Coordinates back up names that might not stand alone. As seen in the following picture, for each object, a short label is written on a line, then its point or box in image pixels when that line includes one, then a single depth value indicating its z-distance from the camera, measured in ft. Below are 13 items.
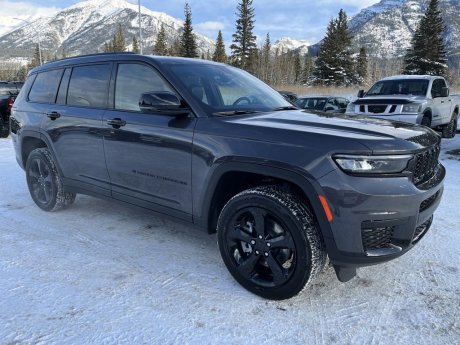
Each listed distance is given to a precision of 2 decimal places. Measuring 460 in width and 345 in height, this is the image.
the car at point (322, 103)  45.21
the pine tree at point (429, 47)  139.85
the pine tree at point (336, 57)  165.60
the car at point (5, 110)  39.01
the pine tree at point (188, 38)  169.27
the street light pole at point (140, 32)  88.30
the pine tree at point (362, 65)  198.29
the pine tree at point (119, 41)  243.36
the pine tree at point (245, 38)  172.35
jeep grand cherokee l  8.16
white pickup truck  29.58
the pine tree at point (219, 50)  201.77
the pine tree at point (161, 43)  196.65
